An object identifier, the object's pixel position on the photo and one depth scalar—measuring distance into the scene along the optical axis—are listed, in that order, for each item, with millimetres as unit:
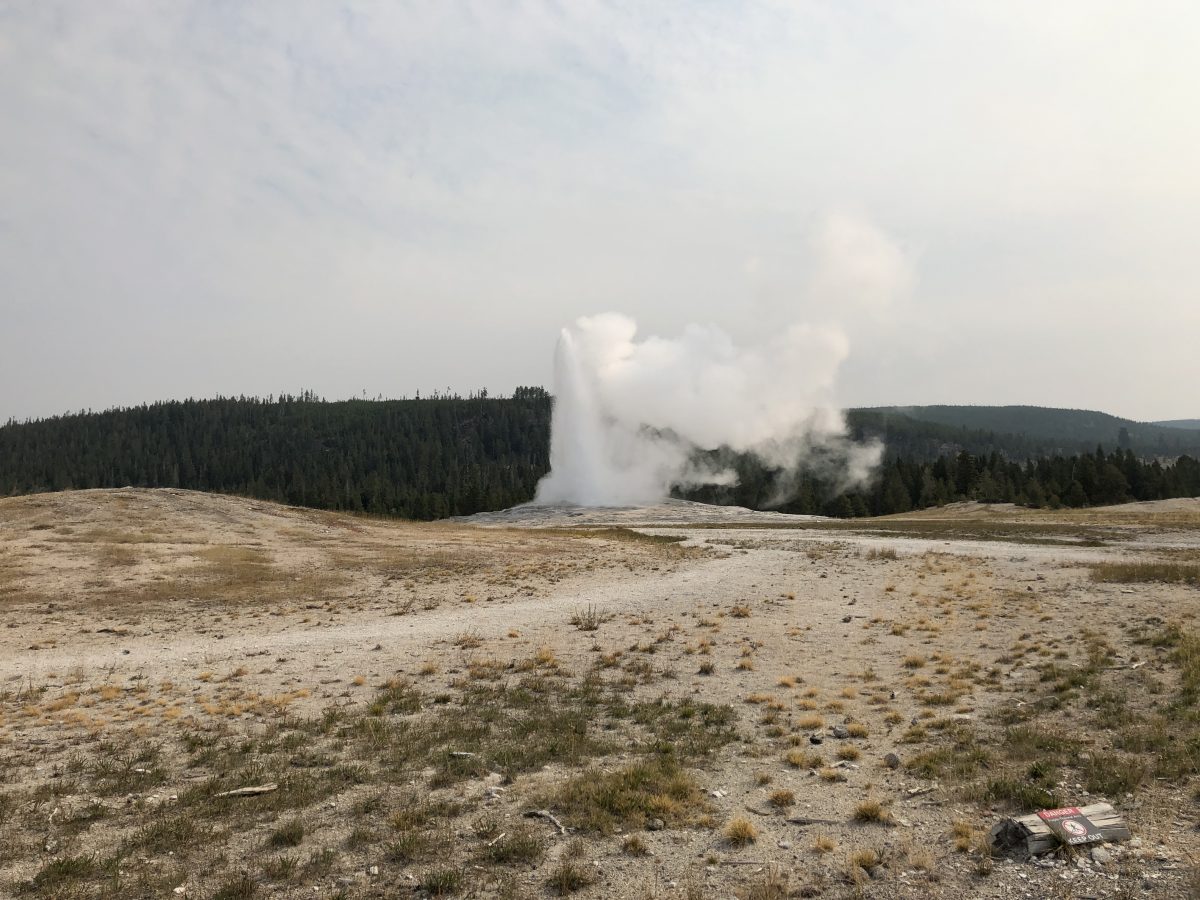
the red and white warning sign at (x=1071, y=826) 7770
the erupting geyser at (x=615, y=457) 105875
